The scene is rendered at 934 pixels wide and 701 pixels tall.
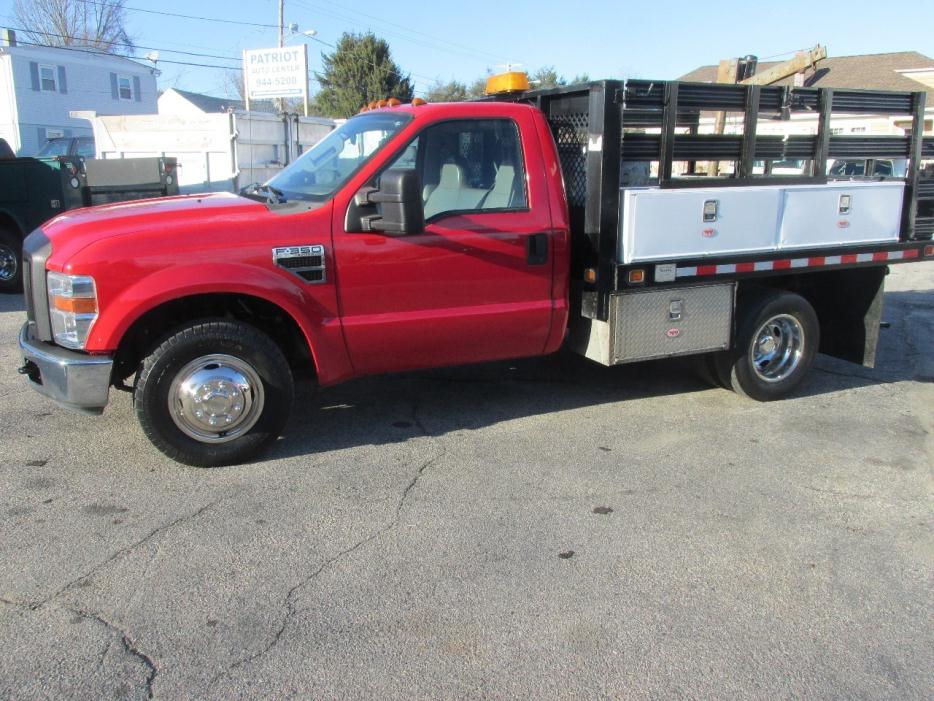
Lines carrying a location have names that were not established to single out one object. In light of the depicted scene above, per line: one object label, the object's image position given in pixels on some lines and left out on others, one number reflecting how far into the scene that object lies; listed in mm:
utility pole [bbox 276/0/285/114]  39625
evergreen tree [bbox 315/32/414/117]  43719
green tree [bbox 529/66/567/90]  44338
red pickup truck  4340
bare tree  48156
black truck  10688
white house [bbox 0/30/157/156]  33781
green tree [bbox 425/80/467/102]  56719
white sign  30406
